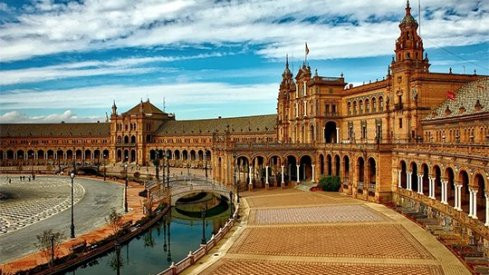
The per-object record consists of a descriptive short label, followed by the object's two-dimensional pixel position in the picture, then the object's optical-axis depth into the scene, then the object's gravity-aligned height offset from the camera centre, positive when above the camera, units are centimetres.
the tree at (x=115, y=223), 4769 -829
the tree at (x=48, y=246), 3656 -806
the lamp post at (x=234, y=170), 7216 -418
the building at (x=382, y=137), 4503 +85
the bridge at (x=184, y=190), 6894 -692
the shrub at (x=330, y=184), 6894 -605
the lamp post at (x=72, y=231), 4425 -819
